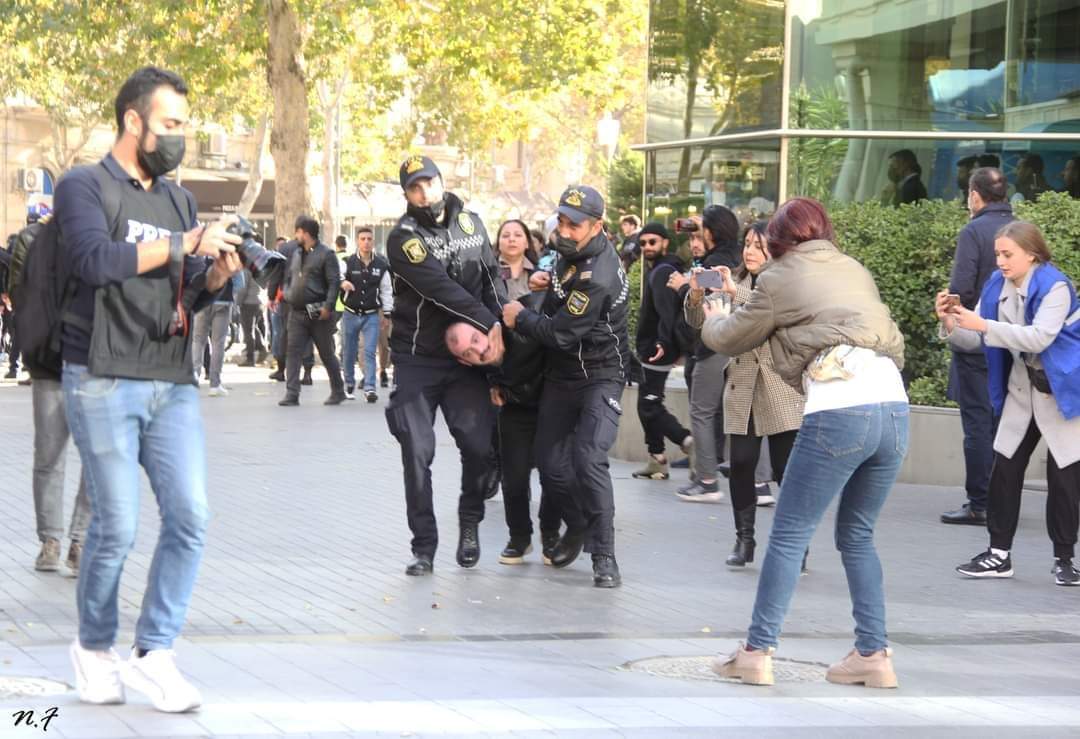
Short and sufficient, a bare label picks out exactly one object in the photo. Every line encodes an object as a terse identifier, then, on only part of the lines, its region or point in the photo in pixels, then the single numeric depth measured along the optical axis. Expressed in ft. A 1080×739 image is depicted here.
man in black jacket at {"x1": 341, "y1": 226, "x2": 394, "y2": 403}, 64.44
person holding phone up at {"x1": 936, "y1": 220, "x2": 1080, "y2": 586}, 28.45
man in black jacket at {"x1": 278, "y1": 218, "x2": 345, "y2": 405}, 61.00
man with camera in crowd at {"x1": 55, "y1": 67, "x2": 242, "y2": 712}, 17.81
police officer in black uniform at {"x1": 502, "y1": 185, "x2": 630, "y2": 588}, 27.32
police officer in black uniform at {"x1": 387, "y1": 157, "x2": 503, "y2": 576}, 27.71
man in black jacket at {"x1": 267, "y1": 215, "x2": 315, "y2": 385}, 65.26
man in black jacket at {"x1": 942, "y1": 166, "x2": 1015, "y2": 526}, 34.35
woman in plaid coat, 29.12
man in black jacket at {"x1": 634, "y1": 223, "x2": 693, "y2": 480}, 39.42
